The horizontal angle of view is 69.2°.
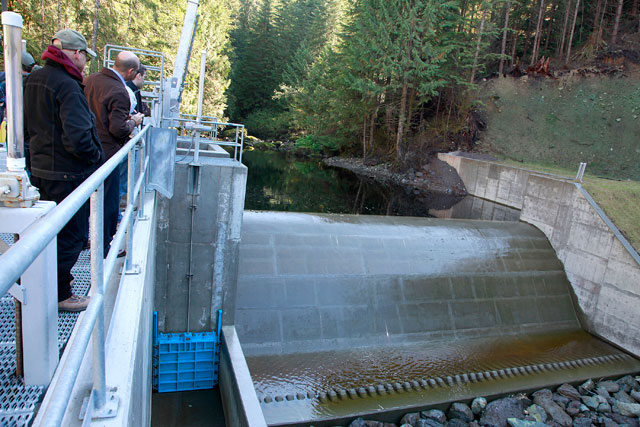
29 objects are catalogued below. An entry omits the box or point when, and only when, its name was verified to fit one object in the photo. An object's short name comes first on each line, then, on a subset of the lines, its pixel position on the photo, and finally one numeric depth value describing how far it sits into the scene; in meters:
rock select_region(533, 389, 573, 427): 7.55
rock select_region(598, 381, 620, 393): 8.57
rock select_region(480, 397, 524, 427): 7.28
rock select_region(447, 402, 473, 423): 7.23
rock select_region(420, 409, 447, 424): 7.11
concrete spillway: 7.51
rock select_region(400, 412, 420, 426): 6.97
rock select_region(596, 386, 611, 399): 8.31
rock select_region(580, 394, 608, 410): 8.02
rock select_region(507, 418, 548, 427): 7.20
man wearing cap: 2.56
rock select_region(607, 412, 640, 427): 7.83
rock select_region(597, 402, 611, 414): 7.97
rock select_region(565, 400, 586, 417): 7.79
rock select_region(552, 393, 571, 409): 7.95
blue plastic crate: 7.19
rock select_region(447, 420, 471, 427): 7.13
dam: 6.75
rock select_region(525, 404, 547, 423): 7.51
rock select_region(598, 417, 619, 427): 7.69
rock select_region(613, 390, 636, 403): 8.31
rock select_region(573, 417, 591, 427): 7.59
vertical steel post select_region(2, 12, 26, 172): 1.43
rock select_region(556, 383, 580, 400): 8.13
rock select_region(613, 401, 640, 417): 7.98
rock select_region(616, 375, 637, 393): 8.75
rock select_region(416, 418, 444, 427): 6.89
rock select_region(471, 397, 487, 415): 7.46
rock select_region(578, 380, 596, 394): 8.42
